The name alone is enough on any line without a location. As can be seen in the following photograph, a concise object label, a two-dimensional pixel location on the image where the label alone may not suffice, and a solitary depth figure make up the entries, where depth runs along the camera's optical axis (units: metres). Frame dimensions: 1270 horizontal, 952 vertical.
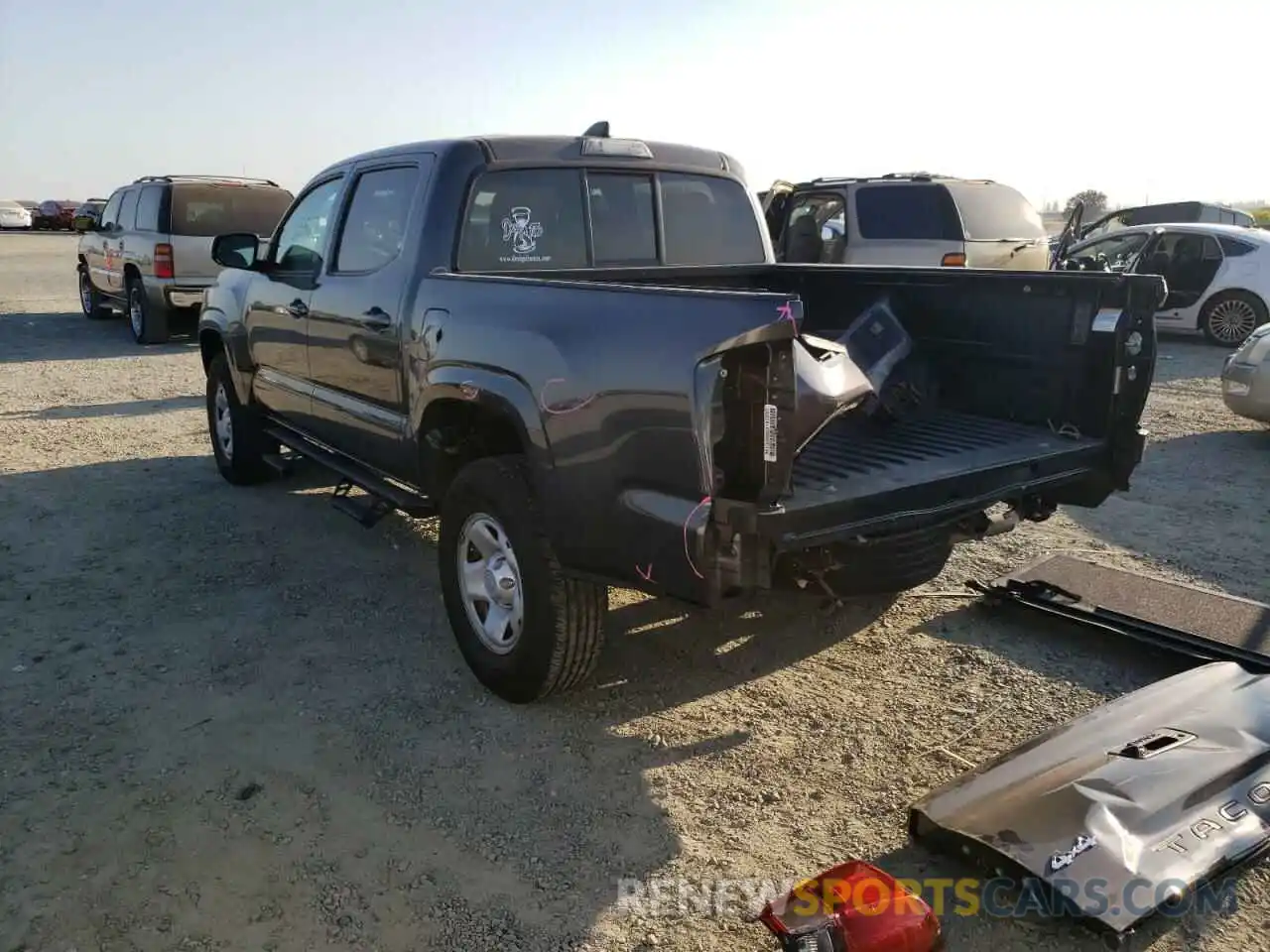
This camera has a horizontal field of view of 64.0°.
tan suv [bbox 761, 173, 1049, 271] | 10.73
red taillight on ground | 2.35
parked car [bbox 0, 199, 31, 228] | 44.66
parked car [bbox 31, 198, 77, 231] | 47.38
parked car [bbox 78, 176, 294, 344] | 12.62
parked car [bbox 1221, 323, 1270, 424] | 7.66
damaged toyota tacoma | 2.91
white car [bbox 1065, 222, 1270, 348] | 12.02
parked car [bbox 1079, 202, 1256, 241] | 18.47
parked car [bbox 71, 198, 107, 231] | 39.09
